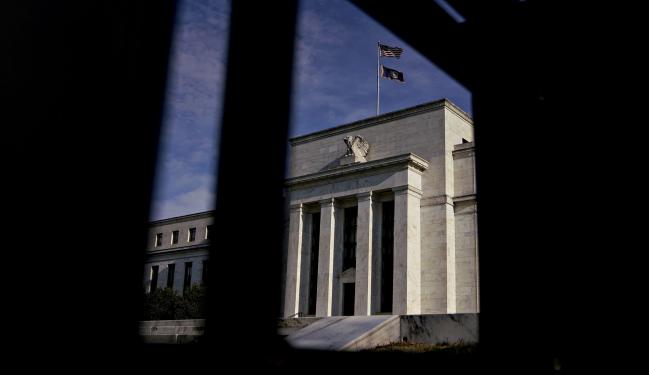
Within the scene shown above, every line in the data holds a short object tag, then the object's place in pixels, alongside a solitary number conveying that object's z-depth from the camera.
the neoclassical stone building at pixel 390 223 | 31.81
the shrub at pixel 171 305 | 42.81
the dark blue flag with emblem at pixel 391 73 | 36.31
